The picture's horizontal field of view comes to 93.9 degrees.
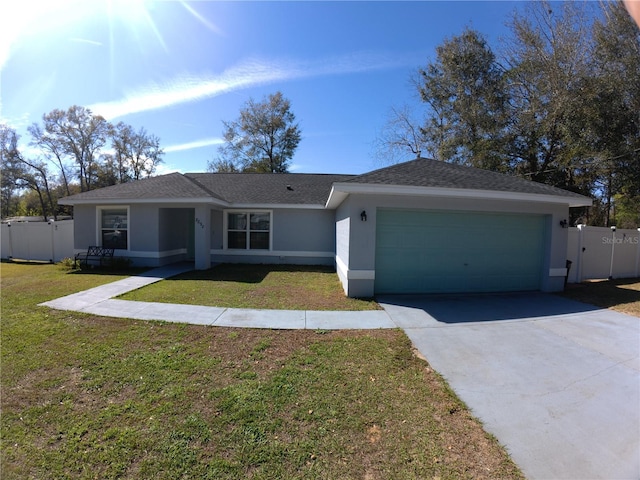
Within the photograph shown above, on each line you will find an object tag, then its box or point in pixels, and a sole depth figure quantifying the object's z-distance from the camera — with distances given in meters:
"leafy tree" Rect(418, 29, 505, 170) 18.58
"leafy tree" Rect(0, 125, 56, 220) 31.61
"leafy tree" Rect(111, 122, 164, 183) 38.97
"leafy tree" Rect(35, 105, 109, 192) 34.91
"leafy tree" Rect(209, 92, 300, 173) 32.34
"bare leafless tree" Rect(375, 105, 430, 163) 24.68
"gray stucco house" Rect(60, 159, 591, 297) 7.49
